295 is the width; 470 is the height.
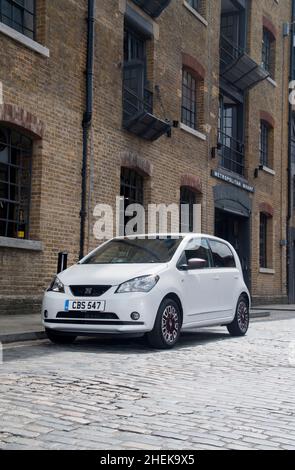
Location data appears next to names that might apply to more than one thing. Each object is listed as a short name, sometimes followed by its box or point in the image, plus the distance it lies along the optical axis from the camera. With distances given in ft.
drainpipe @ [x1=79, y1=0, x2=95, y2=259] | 45.52
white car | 26.96
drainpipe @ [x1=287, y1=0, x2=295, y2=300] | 83.30
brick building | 41.19
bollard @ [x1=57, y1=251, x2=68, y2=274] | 38.45
